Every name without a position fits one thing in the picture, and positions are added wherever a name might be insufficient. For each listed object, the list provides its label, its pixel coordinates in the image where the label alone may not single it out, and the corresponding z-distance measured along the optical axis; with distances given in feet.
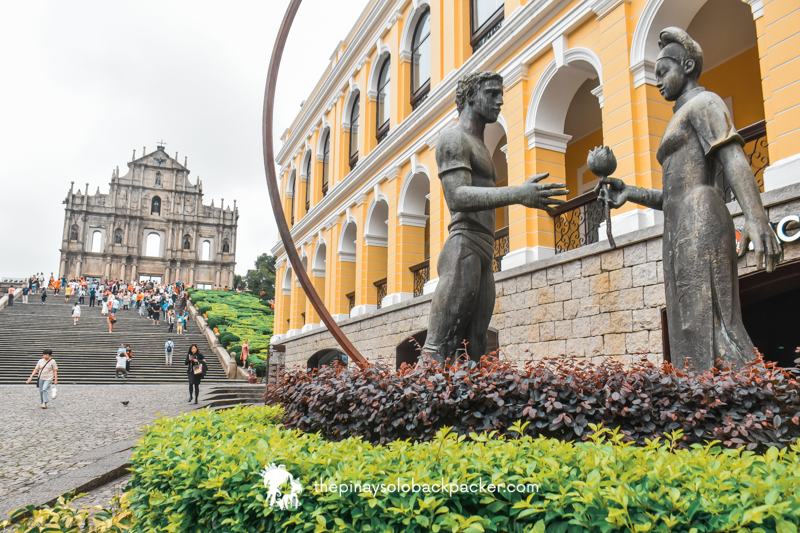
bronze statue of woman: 10.32
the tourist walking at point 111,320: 98.49
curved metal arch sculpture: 16.71
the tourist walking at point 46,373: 39.88
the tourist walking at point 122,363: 68.18
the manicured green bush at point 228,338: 96.29
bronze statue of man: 12.52
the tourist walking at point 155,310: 118.94
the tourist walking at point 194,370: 46.39
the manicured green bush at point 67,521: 9.34
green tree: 215.41
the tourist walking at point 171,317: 106.92
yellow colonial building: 28.14
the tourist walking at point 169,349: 80.75
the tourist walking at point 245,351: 82.58
